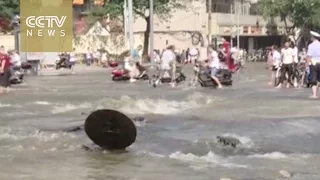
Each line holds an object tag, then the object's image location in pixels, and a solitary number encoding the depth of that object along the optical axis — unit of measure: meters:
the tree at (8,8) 55.50
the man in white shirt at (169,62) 27.62
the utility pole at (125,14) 59.49
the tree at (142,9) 64.29
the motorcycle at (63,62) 47.55
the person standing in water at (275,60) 26.45
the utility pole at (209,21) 62.34
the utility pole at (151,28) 43.39
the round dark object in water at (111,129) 10.54
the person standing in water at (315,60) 19.53
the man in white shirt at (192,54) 52.18
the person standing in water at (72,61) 46.34
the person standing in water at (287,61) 24.38
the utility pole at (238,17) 76.97
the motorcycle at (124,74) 31.00
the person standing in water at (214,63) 25.14
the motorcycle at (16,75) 29.45
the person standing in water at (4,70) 24.64
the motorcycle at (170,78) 28.33
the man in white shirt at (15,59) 30.31
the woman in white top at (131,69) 30.88
